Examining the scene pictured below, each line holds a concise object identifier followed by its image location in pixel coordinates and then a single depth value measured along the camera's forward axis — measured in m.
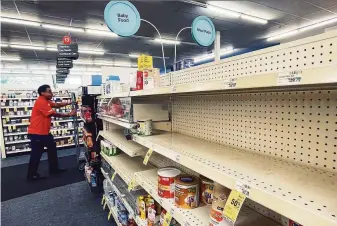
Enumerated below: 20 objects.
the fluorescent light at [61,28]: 7.04
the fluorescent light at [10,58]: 11.82
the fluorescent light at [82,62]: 13.73
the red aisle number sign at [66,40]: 6.89
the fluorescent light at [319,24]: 7.16
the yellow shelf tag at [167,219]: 1.33
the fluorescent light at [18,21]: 6.38
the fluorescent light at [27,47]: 9.42
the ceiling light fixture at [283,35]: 8.52
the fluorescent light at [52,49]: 9.87
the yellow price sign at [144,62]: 1.88
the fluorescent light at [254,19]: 6.85
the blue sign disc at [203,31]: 3.23
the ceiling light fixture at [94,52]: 10.54
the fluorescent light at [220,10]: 5.97
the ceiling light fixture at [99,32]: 7.75
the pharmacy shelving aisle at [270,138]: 0.65
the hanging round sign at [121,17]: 2.36
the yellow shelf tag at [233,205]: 0.75
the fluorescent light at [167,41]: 9.17
